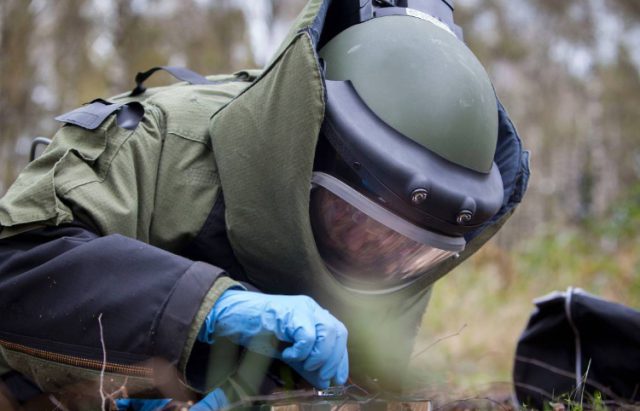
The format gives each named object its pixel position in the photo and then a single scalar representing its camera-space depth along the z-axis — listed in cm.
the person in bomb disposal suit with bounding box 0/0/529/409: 179
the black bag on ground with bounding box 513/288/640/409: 281
